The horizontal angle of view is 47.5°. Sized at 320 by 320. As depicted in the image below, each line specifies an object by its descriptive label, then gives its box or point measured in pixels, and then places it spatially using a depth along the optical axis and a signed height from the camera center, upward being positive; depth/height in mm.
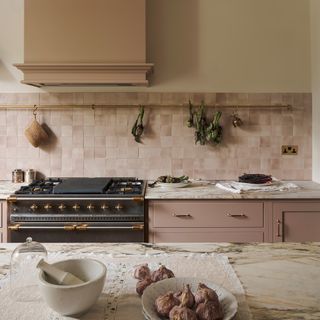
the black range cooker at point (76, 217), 2311 -357
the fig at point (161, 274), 922 -291
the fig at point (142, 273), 937 -292
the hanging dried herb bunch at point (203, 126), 2887 +278
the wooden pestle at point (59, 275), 821 -260
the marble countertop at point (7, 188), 2363 -192
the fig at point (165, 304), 762 -302
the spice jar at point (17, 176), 2885 -120
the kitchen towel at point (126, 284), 815 -328
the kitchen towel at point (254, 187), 2488 -184
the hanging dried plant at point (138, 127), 2908 +270
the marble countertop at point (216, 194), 2352 -219
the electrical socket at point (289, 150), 2969 +87
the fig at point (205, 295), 763 -286
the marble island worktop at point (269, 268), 844 -316
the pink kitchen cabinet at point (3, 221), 2330 -385
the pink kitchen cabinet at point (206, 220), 2365 -387
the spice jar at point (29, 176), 2894 -121
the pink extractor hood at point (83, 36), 2533 +874
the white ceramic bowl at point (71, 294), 757 -282
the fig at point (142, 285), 885 -304
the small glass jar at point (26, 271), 892 -289
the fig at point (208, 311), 728 -304
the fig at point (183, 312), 711 -301
